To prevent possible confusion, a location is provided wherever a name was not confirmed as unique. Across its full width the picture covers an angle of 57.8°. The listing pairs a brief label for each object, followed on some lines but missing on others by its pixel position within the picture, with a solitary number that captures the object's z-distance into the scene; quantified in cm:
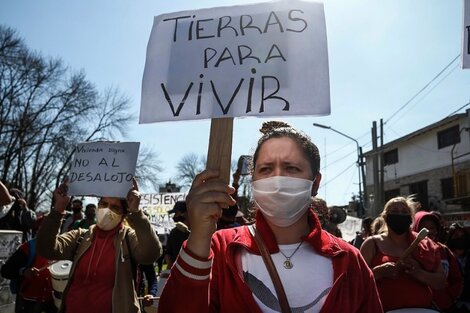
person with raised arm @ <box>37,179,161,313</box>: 325
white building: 2844
